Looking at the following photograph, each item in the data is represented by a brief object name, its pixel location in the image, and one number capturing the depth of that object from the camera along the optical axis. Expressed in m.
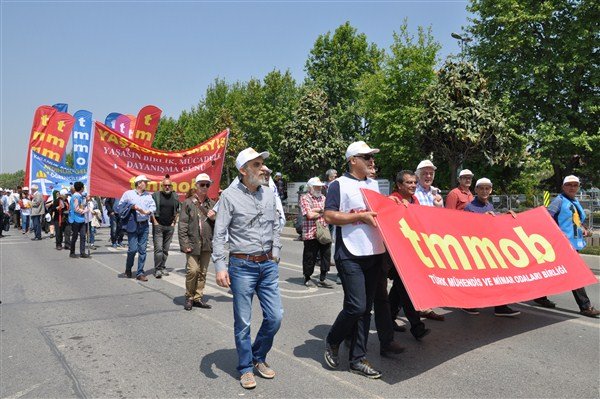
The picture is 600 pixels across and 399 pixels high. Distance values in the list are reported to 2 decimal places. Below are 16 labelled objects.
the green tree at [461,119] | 18.59
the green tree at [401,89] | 28.50
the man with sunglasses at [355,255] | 4.32
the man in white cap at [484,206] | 6.36
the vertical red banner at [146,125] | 16.97
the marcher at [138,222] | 9.63
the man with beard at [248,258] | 4.20
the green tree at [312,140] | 33.25
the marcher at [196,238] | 7.10
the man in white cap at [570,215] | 6.81
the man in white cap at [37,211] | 19.39
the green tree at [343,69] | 40.06
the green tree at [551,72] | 20.94
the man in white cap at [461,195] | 6.64
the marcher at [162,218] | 9.88
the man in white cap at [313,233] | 8.38
